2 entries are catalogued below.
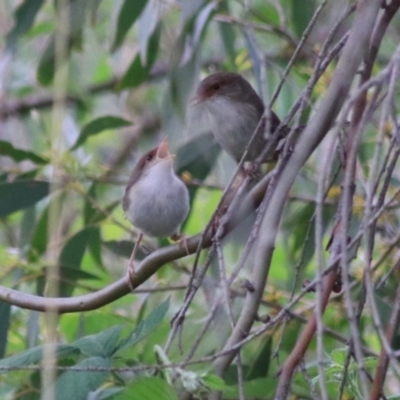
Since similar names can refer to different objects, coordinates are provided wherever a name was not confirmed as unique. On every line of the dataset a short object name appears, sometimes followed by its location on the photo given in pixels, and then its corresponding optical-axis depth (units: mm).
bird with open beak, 8367
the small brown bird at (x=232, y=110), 8711
